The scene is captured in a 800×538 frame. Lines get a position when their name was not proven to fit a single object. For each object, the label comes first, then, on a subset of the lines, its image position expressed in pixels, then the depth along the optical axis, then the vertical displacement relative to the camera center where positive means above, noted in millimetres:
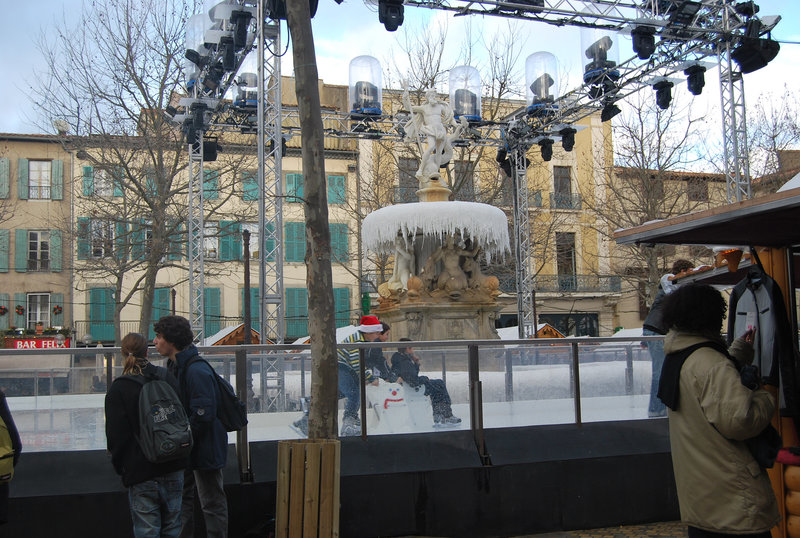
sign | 33031 -1465
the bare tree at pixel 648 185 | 27031 +3930
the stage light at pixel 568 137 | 19156 +3849
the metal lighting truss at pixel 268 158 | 12359 +2286
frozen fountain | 15203 +700
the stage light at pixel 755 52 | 14953 +4523
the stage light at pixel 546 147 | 19719 +3717
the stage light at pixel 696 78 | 16234 +4382
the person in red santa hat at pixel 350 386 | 6375 -677
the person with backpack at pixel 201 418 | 5105 -721
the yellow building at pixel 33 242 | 35719 +3022
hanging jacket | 4426 -251
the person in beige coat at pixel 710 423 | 3232 -534
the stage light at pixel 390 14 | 13500 +4862
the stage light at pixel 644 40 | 14928 +4779
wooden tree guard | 4441 -1051
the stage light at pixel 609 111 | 17844 +4135
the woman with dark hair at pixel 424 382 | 6496 -672
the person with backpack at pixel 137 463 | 4668 -930
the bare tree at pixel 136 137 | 23469 +5067
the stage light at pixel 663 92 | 16688 +4240
